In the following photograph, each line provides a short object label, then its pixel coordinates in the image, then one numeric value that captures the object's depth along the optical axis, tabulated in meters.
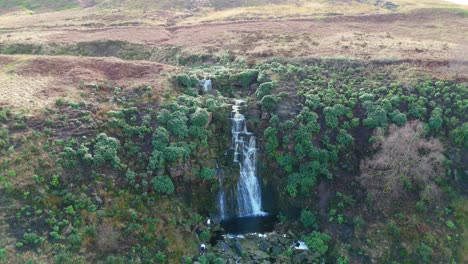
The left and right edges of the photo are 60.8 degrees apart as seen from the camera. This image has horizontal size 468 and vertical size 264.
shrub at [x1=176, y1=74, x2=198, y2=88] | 55.25
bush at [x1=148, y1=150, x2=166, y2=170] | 44.16
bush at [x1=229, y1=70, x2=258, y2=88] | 57.84
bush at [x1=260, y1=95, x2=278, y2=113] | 52.22
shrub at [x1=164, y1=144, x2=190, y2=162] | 44.84
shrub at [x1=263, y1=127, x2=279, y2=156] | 49.12
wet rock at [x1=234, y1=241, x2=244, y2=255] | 43.03
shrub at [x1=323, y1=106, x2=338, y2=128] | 50.34
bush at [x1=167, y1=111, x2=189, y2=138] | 47.12
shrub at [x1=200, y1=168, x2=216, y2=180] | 46.06
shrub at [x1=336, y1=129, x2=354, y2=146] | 48.97
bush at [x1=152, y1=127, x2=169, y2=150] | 45.43
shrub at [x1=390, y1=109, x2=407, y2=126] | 49.63
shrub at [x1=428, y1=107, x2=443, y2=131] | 49.22
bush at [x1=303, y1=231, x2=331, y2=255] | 43.09
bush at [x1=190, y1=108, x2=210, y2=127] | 48.25
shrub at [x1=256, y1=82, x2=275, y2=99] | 54.09
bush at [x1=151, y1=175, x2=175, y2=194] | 43.44
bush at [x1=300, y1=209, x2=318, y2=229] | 45.41
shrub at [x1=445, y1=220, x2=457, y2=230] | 42.50
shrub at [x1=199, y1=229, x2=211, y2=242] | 43.39
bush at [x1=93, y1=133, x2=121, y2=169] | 42.27
